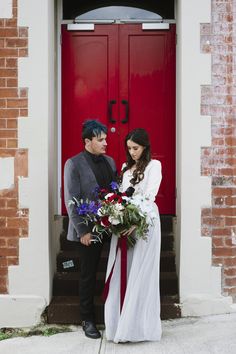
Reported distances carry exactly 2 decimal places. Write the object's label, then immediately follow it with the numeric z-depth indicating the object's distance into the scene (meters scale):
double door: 5.88
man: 4.59
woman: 4.49
